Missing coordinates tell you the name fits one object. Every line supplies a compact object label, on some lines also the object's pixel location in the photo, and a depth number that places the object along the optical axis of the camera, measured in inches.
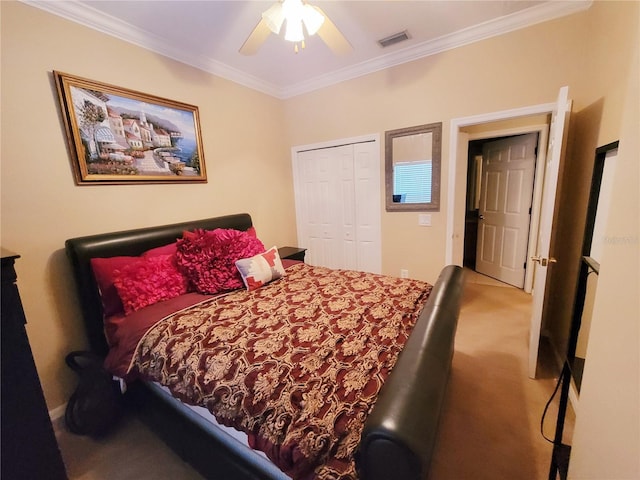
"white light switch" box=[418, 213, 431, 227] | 111.6
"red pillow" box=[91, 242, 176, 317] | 67.7
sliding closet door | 124.0
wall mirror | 106.1
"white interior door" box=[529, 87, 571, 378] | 65.9
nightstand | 122.0
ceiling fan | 59.7
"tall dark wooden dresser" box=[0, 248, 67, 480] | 43.5
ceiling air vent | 91.1
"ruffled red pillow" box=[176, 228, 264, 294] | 76.3
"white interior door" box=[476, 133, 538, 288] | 133.3
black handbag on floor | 62.2
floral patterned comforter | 33.3
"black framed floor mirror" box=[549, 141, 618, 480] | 42.1
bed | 26.4
